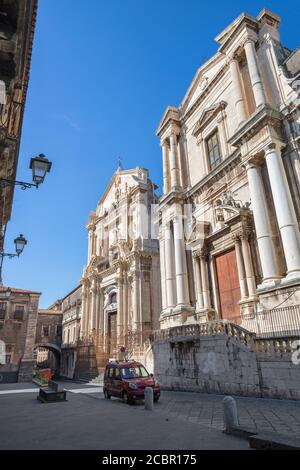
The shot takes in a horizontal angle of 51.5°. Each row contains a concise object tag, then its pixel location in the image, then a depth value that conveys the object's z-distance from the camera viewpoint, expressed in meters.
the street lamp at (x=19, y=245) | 10.47
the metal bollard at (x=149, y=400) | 9.06
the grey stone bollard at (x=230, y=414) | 5.67
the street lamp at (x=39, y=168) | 7.00
